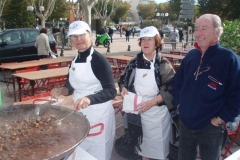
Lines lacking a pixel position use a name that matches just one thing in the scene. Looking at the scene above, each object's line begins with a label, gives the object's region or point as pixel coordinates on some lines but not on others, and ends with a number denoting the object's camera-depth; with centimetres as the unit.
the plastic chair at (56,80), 572
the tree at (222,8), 2034
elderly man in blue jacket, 212
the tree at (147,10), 8125
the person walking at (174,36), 1809
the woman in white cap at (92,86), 245
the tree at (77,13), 3025
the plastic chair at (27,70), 605
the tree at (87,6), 1593
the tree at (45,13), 2736
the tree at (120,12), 7000
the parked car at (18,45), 946
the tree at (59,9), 4453
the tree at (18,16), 3075
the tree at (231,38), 695
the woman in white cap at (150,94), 273
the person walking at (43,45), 866
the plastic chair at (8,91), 715
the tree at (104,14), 4141
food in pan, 164
